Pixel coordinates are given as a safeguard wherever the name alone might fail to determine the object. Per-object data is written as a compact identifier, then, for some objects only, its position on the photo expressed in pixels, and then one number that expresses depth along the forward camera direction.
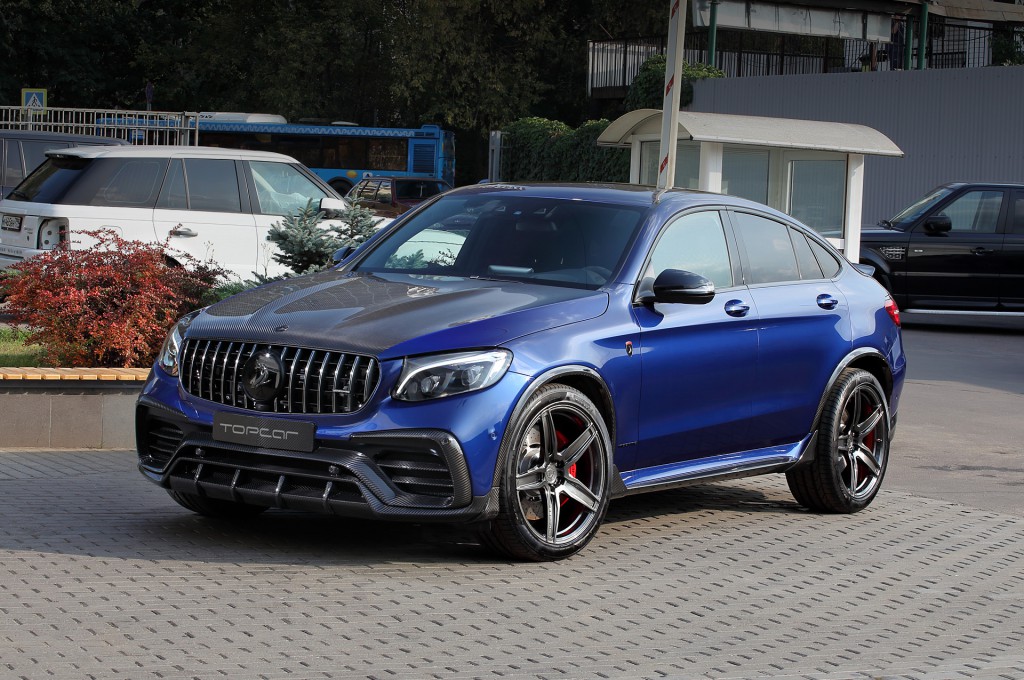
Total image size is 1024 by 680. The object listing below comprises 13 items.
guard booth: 17.41
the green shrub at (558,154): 35.91
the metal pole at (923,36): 40.12
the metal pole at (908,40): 40.66
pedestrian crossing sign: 29.19
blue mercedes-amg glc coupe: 6.11
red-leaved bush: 10.14
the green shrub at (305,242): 10.95
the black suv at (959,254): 19.62
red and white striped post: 12.83
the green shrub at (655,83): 37.44
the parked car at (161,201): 15.23
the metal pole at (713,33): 39.69
